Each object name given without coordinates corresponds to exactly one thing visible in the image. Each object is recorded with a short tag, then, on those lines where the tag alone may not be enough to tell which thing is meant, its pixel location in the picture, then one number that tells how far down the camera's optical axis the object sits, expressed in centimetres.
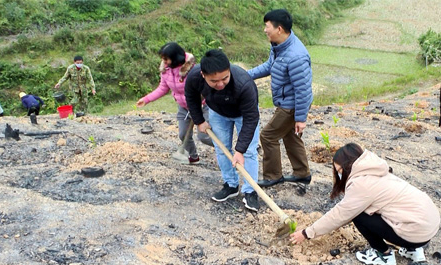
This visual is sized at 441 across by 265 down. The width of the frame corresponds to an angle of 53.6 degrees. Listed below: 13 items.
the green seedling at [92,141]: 561
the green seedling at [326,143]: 581
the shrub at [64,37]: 1405
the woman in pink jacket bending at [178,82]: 434
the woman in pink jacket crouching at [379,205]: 302
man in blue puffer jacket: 399
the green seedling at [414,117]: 828
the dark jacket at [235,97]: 355
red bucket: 828
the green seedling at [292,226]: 355
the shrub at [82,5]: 1636
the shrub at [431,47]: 1748
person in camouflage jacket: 887
